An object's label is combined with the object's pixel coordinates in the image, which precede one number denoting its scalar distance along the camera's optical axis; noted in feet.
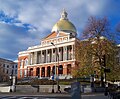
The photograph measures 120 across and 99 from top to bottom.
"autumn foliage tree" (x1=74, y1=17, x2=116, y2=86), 72.03
